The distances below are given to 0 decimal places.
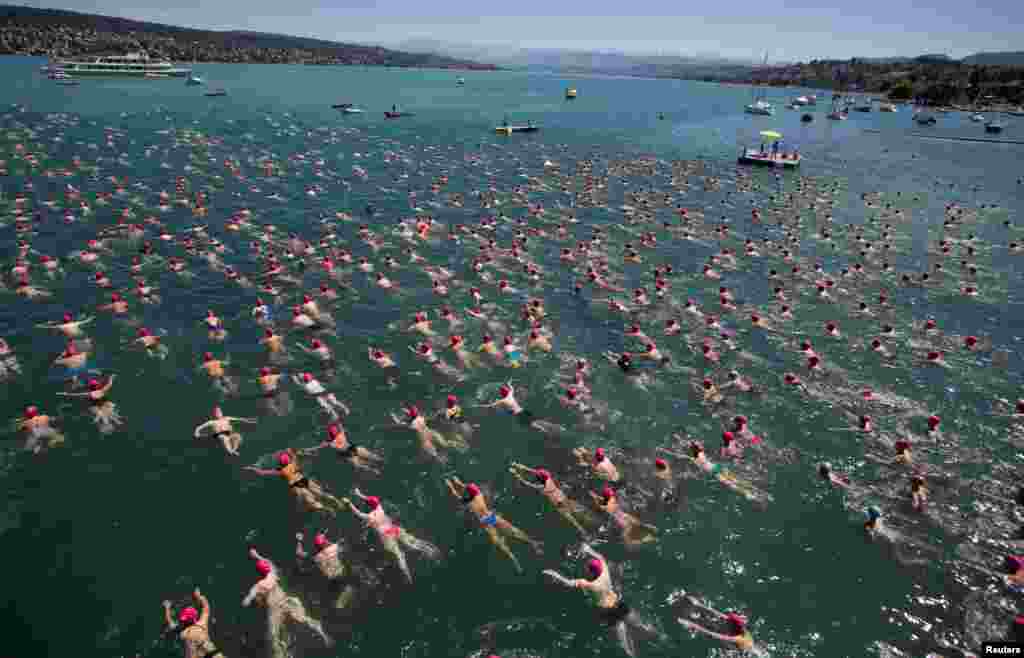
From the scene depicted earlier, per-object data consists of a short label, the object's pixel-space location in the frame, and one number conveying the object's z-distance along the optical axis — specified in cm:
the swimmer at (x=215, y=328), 2745
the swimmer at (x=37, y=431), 1972
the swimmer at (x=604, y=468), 1928
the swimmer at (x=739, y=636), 1402
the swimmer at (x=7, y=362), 2366
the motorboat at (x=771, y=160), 7912
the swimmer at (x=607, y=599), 1444
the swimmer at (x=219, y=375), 2337
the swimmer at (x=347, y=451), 1987
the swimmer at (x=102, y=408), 2098
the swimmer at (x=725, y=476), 1900
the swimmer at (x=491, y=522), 1662
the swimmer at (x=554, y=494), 1769
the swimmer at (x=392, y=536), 1620
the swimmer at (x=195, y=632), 1320
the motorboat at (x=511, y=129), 10231
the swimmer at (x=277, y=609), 1352
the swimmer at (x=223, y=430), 2033
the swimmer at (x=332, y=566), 1477
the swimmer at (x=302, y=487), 1781
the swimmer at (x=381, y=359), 2586
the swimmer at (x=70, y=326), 2692
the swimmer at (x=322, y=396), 2242
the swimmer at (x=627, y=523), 1700
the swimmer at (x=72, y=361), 2402
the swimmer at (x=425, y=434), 2061
